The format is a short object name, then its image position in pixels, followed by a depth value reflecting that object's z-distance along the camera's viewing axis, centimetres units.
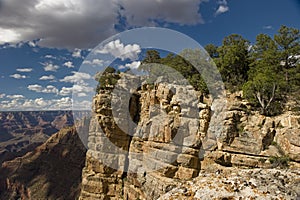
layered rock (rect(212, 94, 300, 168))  2061
